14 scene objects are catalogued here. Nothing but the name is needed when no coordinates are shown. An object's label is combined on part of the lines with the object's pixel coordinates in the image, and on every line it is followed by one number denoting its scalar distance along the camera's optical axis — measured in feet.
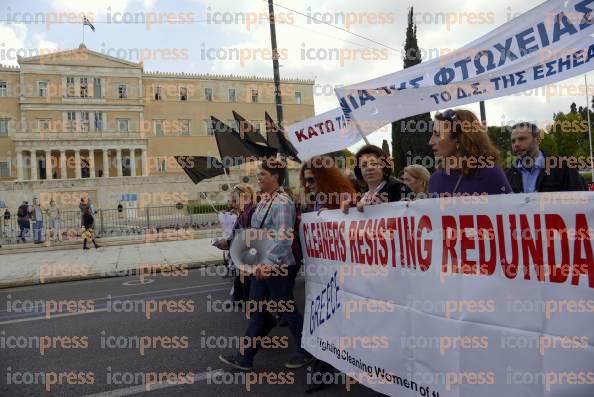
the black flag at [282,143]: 22.03
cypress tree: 79.25
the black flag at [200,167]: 29.09
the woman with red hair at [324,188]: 13.62
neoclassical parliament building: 203.10
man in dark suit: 14.15
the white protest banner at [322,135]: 17.01
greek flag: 154.60
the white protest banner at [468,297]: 7.79
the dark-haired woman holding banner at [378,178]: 12.97
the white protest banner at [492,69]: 10.84
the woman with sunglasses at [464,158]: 10.32
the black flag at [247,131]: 25.76
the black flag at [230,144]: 25.64
